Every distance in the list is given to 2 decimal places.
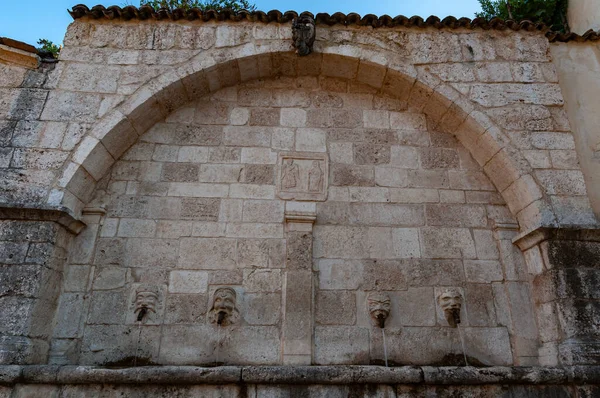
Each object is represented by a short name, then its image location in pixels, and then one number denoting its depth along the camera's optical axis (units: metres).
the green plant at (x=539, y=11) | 6.79
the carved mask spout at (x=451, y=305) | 3.83
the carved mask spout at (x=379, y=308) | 3.79
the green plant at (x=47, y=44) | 9.34
